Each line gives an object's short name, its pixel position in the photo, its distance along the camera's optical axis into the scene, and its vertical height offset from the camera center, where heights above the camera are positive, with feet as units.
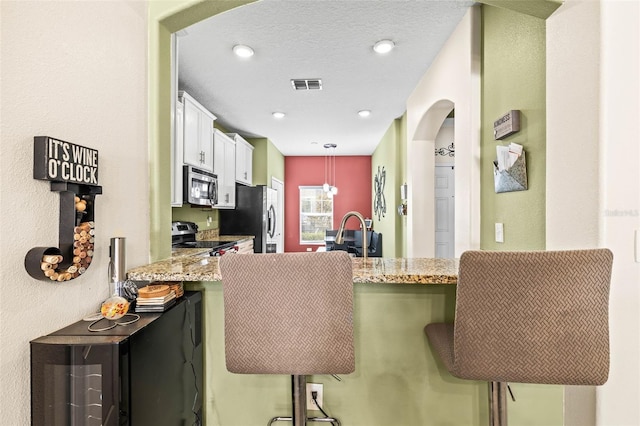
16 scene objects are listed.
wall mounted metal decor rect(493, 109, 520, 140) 5.79 +1.58
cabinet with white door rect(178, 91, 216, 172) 10.94 +2.81
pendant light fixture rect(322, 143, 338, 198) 24.27 +3.20
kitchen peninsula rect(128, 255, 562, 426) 5.04 -2.57
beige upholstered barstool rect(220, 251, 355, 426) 3.53 -1.06
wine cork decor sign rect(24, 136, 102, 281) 3.21 +0.11
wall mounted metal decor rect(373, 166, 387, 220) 19.40 +1.21
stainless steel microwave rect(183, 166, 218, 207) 10.80 +0.94
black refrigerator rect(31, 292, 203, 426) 3.19 -1.60
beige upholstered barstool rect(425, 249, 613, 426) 3.10 -0.99
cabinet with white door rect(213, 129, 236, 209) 13.98 +2.04
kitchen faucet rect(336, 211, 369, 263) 5.23 -0.30
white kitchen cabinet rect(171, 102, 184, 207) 10.05 +1.62
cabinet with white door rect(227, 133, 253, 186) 16.56 +2.78
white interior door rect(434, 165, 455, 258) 14.84 +0.09
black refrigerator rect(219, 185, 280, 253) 16.99 -0.14
